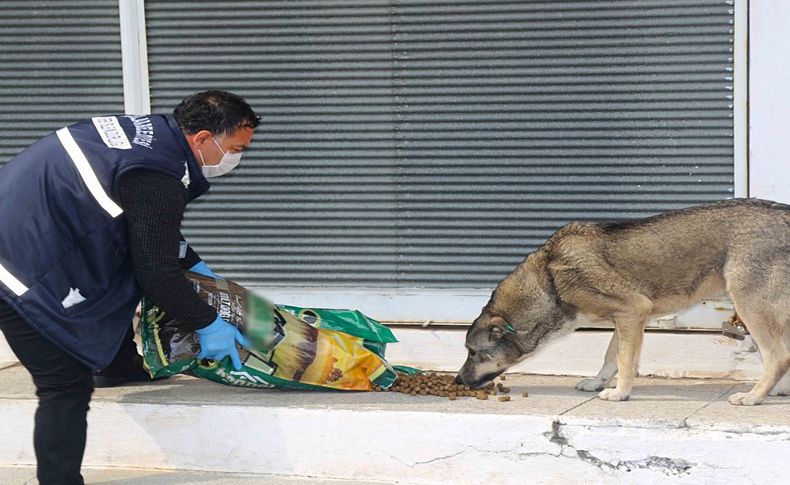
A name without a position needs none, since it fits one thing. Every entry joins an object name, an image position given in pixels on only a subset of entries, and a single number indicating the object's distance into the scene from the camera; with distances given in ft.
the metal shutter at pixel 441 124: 21.27
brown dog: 17.57
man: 15.26
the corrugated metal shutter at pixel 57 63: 23.47
